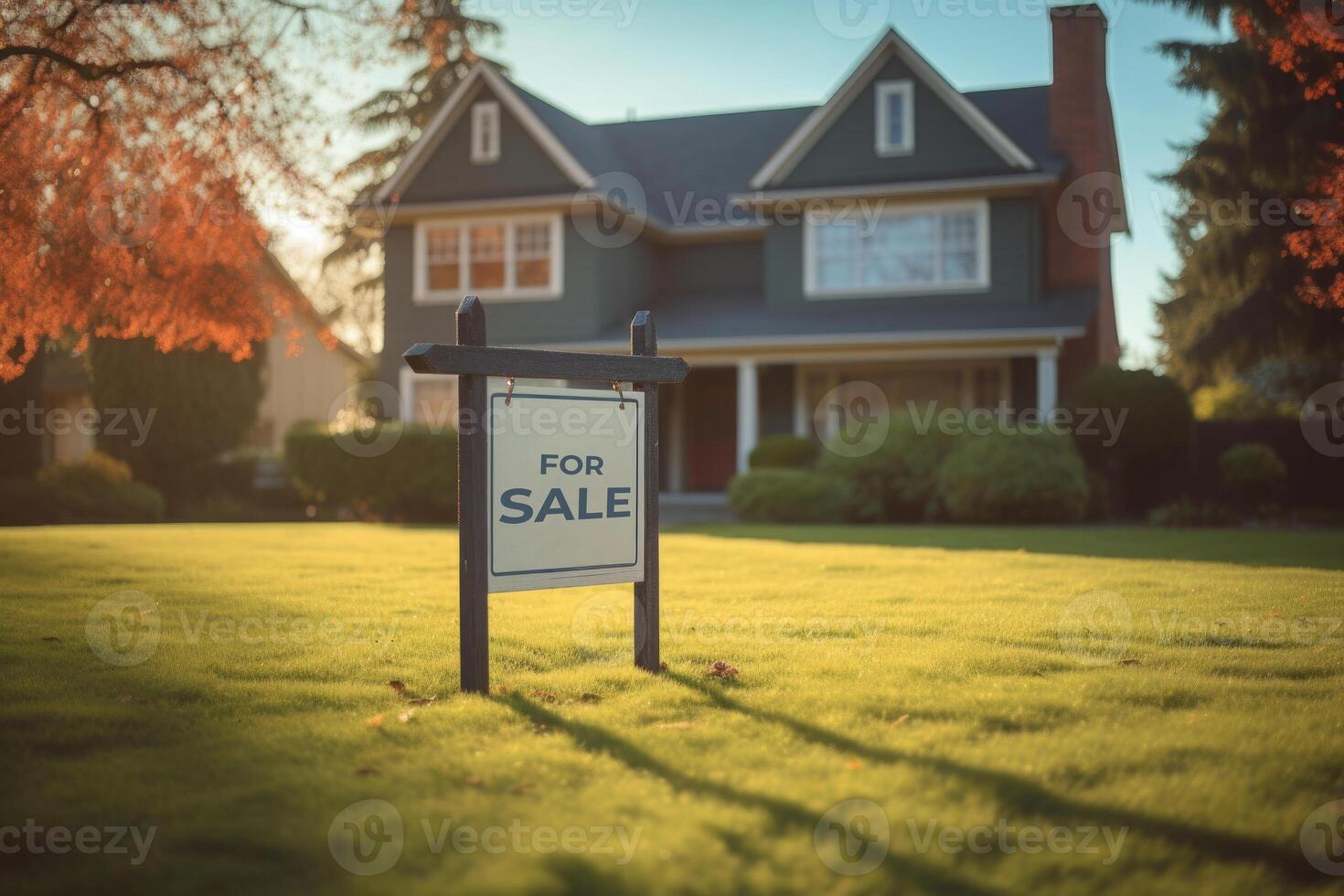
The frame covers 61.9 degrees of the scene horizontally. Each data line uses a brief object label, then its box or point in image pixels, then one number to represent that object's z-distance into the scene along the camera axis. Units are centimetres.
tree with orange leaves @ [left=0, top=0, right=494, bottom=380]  1047
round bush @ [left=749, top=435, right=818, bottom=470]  2127
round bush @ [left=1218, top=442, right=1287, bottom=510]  1964
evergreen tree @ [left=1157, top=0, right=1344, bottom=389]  1966
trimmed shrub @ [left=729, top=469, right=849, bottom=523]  1806
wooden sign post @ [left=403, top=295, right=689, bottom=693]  536
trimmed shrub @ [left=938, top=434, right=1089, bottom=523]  1717
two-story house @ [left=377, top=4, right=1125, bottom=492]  2211
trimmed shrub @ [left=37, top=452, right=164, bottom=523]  2062
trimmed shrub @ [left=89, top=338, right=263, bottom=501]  2491
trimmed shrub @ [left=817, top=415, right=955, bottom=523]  1830
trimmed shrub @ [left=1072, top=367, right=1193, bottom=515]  1998
